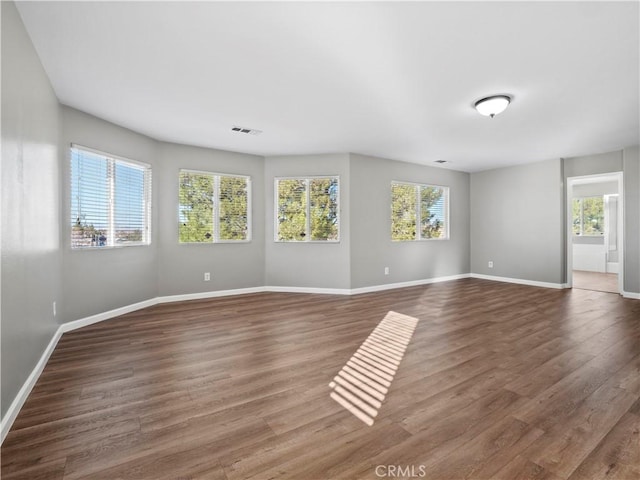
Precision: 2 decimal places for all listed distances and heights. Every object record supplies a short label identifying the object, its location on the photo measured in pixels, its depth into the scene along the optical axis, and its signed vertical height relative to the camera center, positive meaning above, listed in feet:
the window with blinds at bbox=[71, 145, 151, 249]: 12.51 +1.69
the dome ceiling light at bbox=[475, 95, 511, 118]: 10.86 +4.68
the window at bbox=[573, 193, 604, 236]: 27.17 +1.90
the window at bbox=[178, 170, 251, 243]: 17.28 +1.78
